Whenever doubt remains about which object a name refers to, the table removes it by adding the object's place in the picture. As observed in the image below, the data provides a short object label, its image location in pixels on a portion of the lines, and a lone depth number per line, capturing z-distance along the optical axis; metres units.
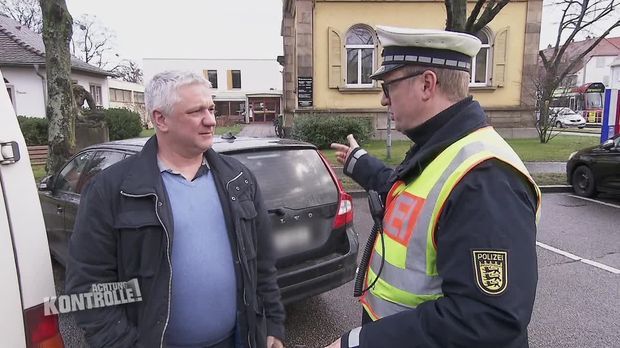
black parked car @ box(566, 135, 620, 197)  7.99
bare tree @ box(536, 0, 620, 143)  16.58
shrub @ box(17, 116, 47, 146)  15.53
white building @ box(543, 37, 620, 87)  66.44
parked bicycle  21.17
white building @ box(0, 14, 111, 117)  20.09
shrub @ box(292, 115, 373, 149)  15.31
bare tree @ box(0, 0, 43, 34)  37.77
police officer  1.12
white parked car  35.28
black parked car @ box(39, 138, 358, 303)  3.21
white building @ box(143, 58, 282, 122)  55.81
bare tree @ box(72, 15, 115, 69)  45.77
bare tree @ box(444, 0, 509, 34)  9.28
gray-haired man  1.64
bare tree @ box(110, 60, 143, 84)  54.58
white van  1.40
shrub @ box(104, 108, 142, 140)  19.86
